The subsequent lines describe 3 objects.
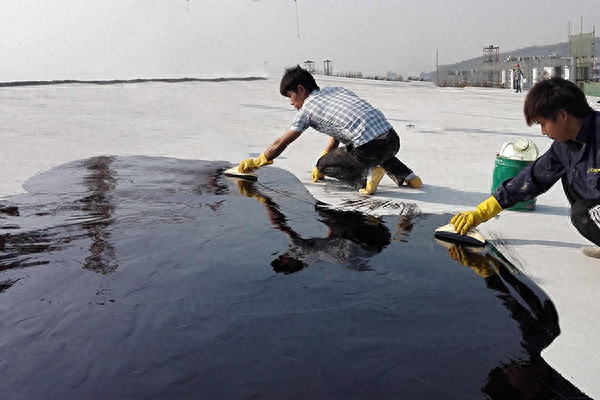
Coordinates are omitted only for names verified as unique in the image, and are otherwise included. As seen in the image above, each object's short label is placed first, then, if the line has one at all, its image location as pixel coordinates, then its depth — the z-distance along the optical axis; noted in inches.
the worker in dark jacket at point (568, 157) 92.6
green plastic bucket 135.6
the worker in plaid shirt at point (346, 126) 148.6
